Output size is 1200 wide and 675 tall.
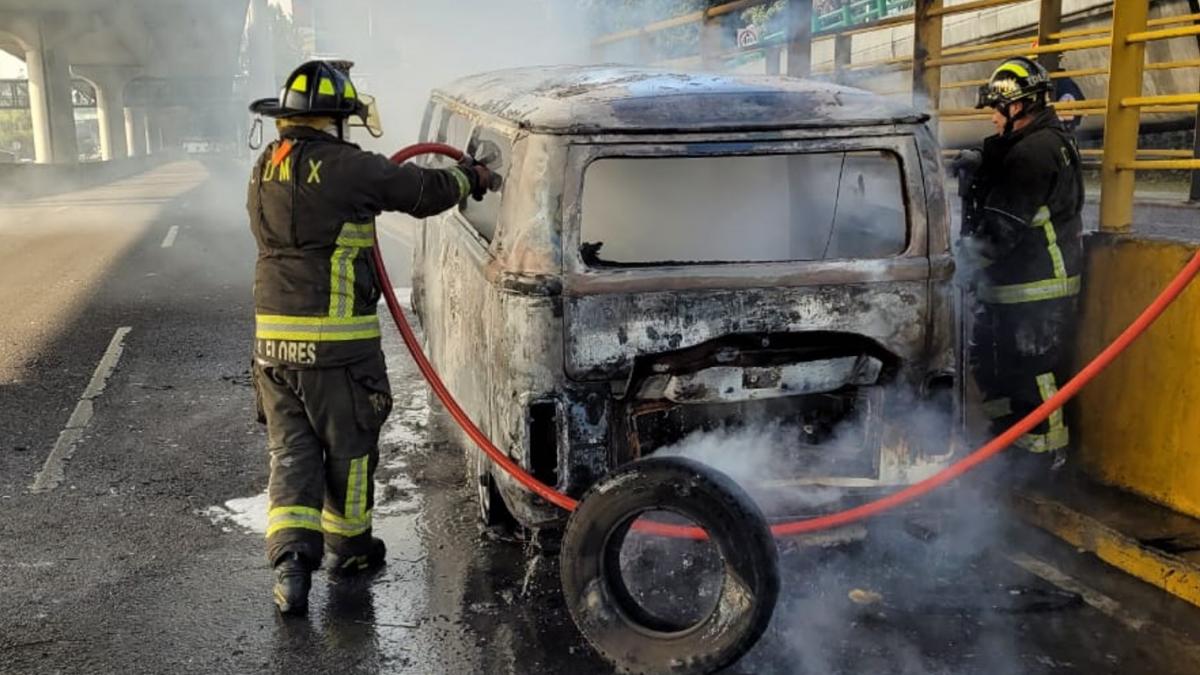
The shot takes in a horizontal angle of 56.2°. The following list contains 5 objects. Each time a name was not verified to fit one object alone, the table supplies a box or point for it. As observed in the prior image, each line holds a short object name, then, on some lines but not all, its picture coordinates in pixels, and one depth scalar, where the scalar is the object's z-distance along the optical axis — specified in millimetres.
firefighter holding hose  3980
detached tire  3363
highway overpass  30531
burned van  3711
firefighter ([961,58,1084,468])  4703
